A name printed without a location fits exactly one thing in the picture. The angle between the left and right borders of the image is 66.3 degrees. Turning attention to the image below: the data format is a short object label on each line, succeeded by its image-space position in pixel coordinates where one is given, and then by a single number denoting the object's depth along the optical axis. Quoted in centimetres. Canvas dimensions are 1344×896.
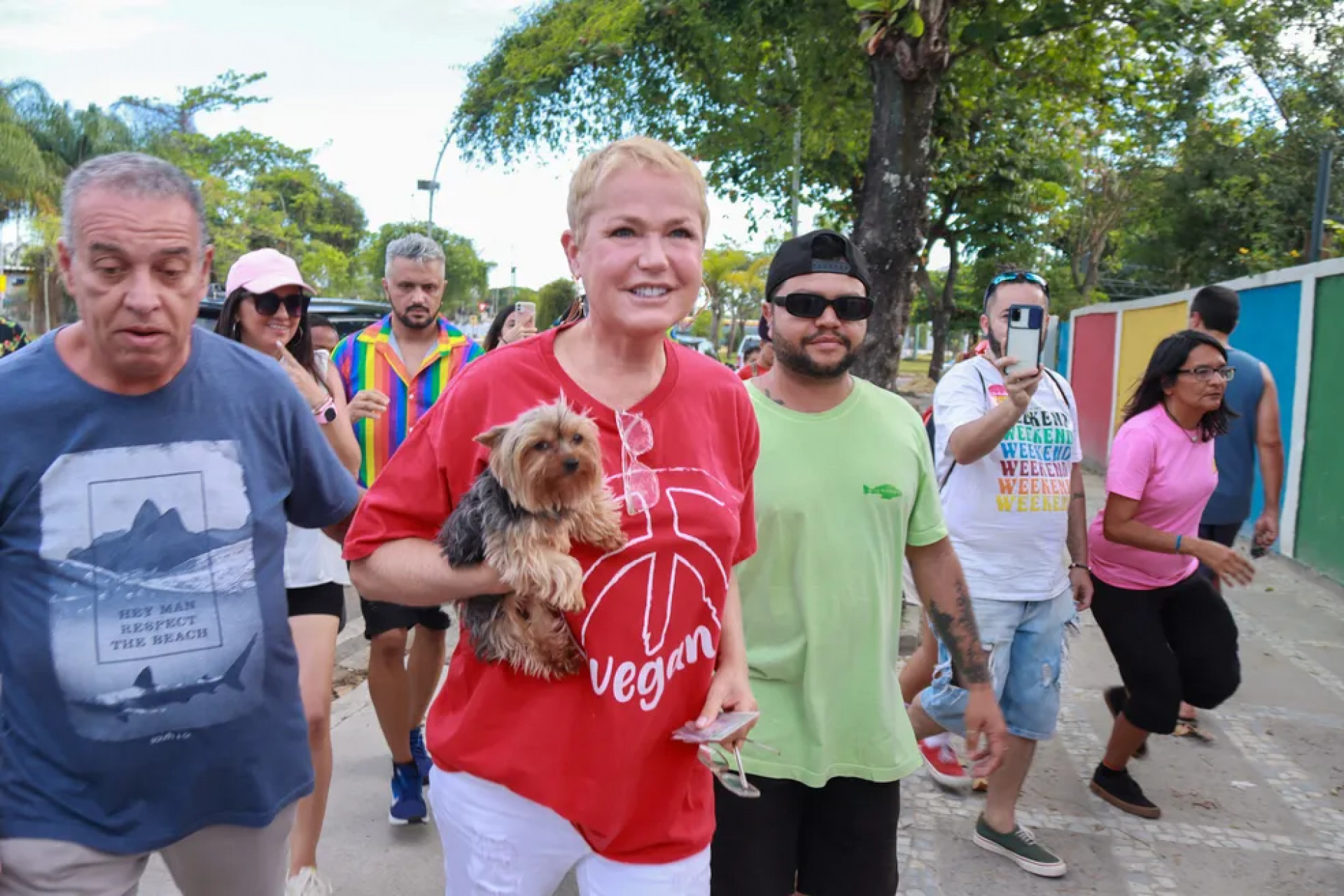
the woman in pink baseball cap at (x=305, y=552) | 341
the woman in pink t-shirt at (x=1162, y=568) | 434
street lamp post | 3150
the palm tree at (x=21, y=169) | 3177
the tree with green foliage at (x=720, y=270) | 6016
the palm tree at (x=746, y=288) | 6156
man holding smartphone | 387
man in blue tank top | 593
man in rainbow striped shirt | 427
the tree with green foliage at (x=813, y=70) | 705
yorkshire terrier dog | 169
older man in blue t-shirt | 192
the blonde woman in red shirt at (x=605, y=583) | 182
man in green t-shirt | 264
